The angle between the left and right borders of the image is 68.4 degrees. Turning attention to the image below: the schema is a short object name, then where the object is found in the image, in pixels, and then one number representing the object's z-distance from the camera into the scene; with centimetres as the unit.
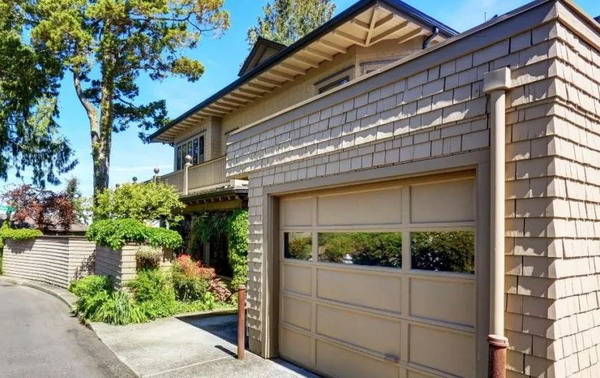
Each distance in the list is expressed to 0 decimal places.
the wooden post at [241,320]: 652
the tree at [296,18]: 3111
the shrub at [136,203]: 1320
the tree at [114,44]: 1655
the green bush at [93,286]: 1075
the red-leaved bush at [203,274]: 1113
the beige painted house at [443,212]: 336
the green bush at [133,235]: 1034
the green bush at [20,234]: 1775
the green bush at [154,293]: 979
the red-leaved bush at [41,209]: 2009
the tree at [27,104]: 1856
